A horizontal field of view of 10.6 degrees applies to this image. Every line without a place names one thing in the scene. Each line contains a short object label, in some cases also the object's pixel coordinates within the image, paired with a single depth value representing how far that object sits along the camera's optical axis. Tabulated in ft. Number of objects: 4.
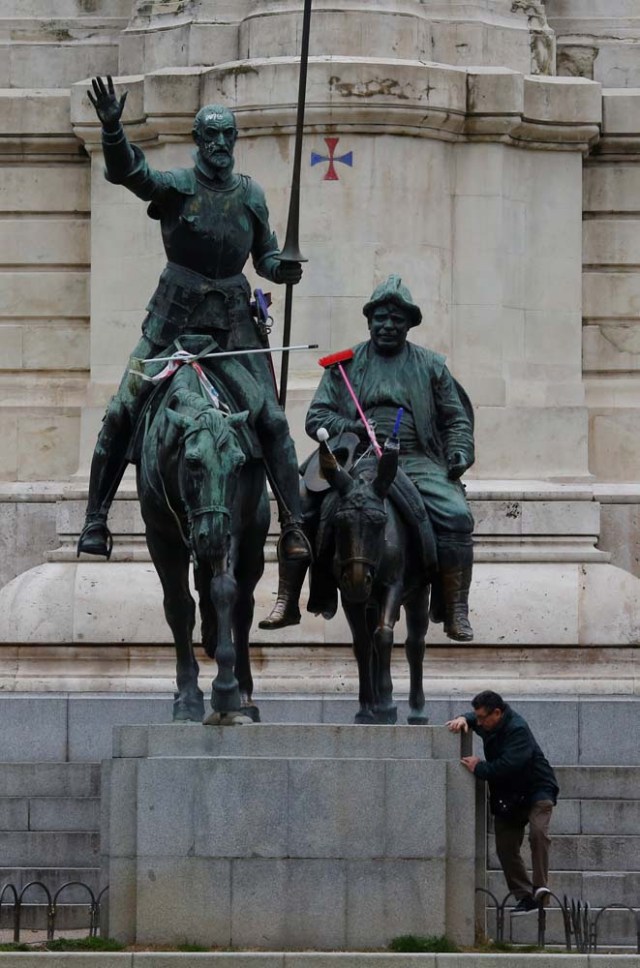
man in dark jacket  74.79
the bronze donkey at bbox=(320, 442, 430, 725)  75.61
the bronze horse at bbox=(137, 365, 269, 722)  72.38
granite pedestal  70.33
